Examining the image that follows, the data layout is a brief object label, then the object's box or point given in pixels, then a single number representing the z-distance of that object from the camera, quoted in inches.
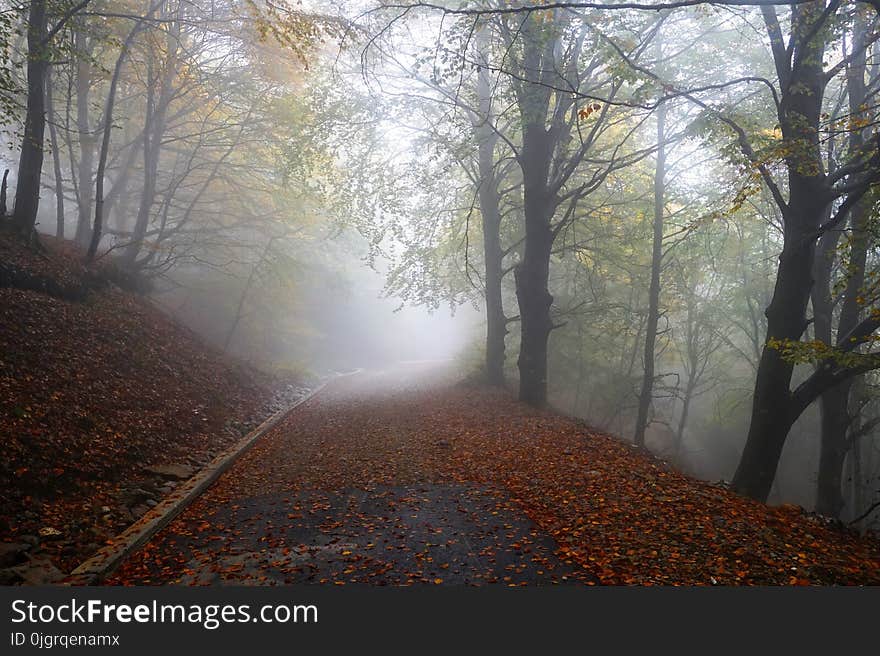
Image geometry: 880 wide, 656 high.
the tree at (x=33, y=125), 338.3
